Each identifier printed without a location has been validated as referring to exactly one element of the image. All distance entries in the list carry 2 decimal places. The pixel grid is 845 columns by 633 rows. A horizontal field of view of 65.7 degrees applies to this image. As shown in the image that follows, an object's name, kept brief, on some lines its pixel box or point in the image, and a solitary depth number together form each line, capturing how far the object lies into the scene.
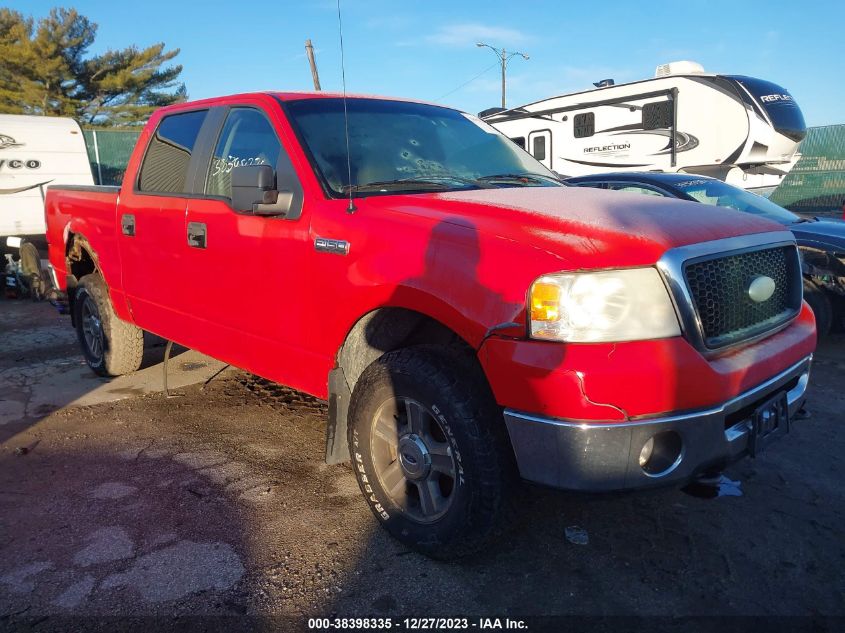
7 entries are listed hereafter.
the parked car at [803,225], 5.78
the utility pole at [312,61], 17.57
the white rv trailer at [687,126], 10.33
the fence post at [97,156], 15.90
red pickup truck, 2.14
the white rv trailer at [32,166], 10.02
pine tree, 29.50
